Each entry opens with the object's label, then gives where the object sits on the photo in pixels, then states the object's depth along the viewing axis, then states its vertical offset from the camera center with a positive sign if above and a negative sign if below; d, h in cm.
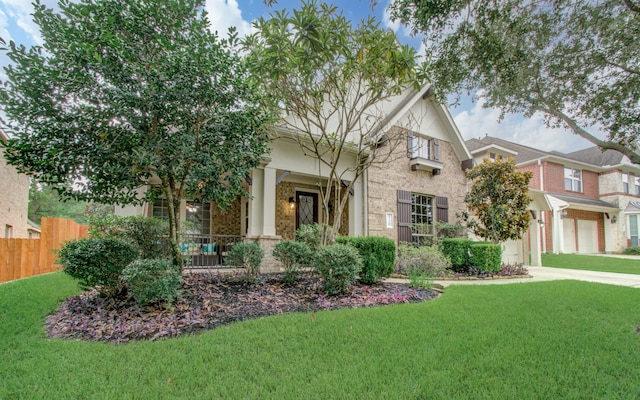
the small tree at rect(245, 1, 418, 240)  462 +290
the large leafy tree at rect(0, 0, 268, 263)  419 +176
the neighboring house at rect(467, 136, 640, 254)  1839 +191
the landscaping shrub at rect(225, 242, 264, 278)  639 -60
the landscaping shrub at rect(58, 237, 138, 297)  468 -51
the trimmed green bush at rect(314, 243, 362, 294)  553 -70
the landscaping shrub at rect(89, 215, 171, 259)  568 -13
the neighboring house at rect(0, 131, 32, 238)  1145 +94
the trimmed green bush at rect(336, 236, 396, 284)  659 -58
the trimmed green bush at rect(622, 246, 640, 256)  1977 -144
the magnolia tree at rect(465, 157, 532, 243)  1039 +90
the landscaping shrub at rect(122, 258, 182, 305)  437 -75
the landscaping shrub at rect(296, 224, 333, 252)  820 -21
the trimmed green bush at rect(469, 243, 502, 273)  899 -84
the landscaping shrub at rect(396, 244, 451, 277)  841 -93
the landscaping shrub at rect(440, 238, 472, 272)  918 -73
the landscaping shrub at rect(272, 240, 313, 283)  635 -59
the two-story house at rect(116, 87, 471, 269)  863 +116
